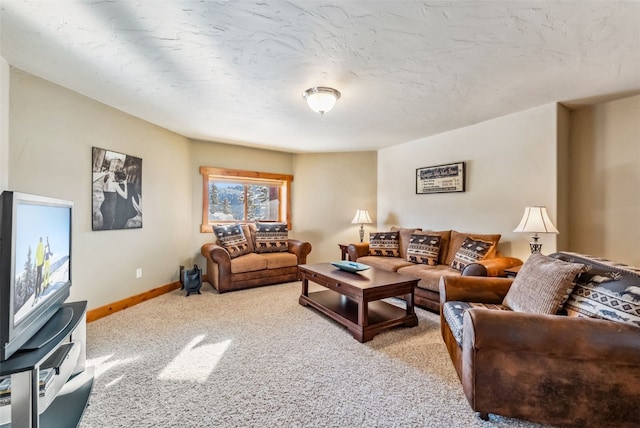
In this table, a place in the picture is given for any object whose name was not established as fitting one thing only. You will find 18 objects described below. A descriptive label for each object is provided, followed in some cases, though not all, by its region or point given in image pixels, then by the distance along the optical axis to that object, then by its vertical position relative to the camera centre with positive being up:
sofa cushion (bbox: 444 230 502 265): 3.22 -0.30
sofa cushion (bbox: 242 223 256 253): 4.45 -0.36
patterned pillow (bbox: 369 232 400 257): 4.05 -0.47
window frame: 4.48 +0.60
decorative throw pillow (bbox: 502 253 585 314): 1.59 -0.44
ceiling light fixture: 2.41 +1.05
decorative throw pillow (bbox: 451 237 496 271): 3.03 -0.43
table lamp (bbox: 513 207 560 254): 2.61 -0.08
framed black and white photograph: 2.86 +0.24
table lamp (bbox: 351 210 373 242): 4.75 -0.09
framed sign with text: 3.75 +0.53
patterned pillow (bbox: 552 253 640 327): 1.35 -0.42
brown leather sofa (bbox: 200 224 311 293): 3.74 -0.79
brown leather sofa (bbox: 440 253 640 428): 1.29 -0.76
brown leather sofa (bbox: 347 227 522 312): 2.78 -0.62
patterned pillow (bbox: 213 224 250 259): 4.12 -0.42
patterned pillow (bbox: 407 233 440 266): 3.52 -0.47
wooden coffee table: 2.41 -0.84
